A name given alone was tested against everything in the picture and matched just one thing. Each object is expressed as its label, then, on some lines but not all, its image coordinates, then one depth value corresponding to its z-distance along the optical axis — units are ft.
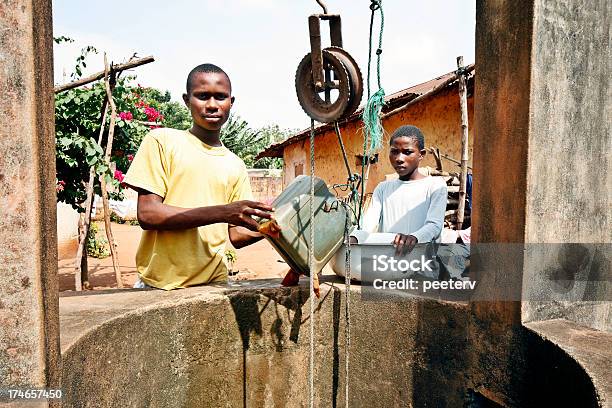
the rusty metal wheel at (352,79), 5.60
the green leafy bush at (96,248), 35.42
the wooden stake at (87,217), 16.66
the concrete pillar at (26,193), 3.51
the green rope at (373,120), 7.07
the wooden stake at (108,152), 15.31
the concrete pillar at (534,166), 5.84
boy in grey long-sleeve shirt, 8.29
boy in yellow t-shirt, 6.36
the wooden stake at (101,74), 14.73
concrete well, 5.60
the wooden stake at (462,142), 13.64
